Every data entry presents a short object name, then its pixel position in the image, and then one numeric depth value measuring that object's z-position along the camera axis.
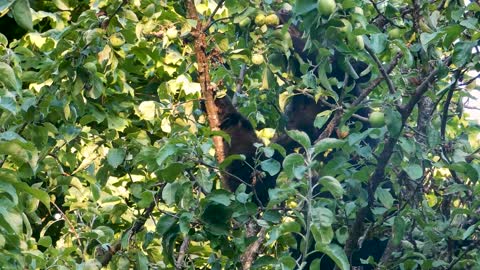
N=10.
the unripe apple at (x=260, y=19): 7.83
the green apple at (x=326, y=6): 5.55
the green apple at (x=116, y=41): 6.98
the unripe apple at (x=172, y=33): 7.52
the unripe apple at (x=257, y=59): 7.51
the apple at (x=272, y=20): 7.83
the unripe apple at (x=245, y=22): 7.99
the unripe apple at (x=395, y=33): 6.80
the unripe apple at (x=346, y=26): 5.95
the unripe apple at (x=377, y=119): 6.56
